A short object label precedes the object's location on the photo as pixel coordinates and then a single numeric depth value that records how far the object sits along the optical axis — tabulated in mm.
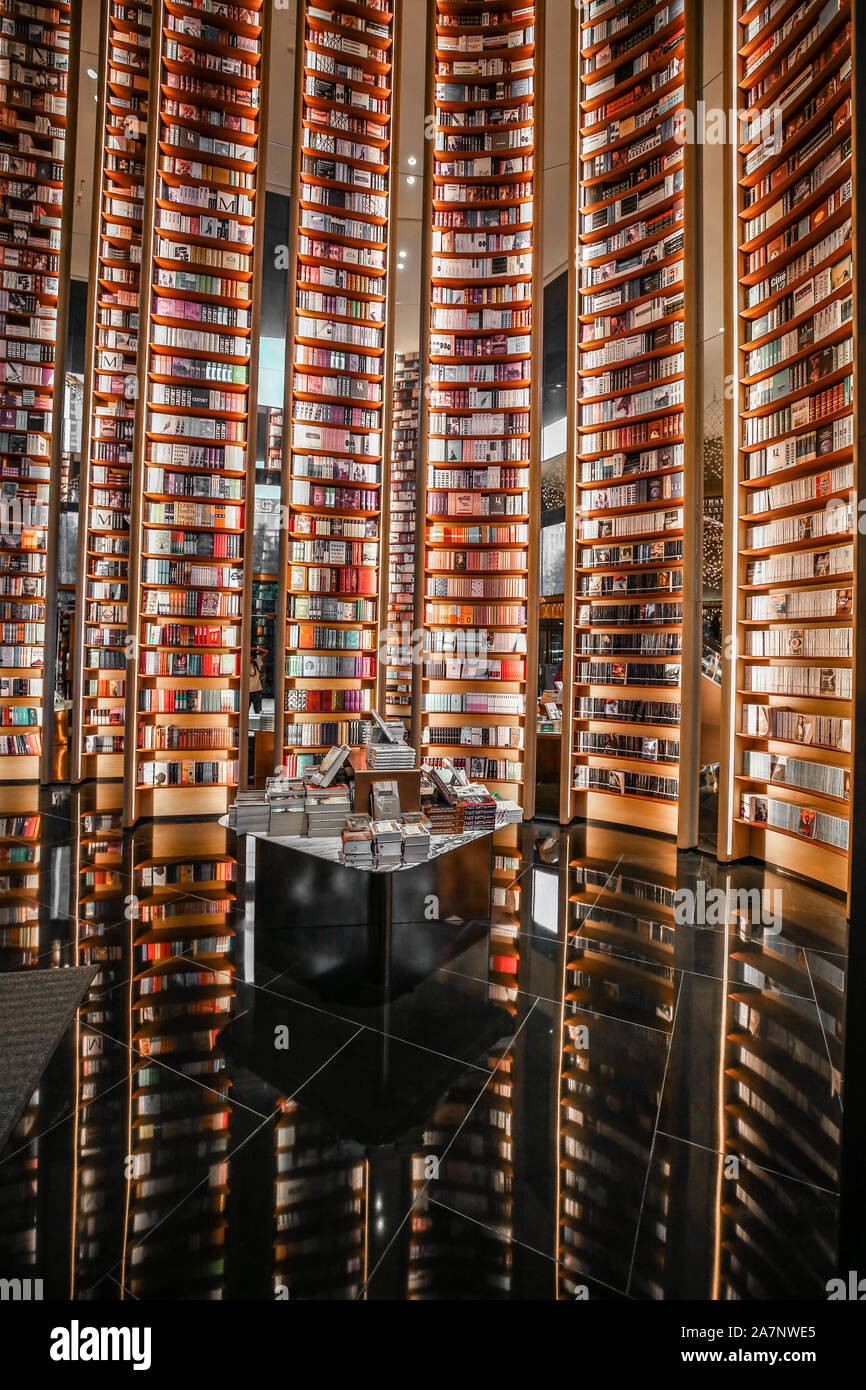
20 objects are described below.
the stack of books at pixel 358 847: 3014
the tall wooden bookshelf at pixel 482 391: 5930
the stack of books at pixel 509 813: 3759
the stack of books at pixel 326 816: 3387
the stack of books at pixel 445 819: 3490
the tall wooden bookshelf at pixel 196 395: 5586
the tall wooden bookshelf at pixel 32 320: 6410
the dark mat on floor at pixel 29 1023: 2152
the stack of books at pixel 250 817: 3447
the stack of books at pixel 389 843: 3023
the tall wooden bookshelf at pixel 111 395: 6098
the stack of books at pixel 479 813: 3568
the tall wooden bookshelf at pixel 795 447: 4031
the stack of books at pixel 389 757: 3471
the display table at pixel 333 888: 3268
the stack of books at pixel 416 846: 3084
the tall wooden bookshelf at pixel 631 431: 5258
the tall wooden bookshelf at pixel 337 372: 5785
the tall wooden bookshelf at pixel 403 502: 9508
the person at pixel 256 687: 6441
